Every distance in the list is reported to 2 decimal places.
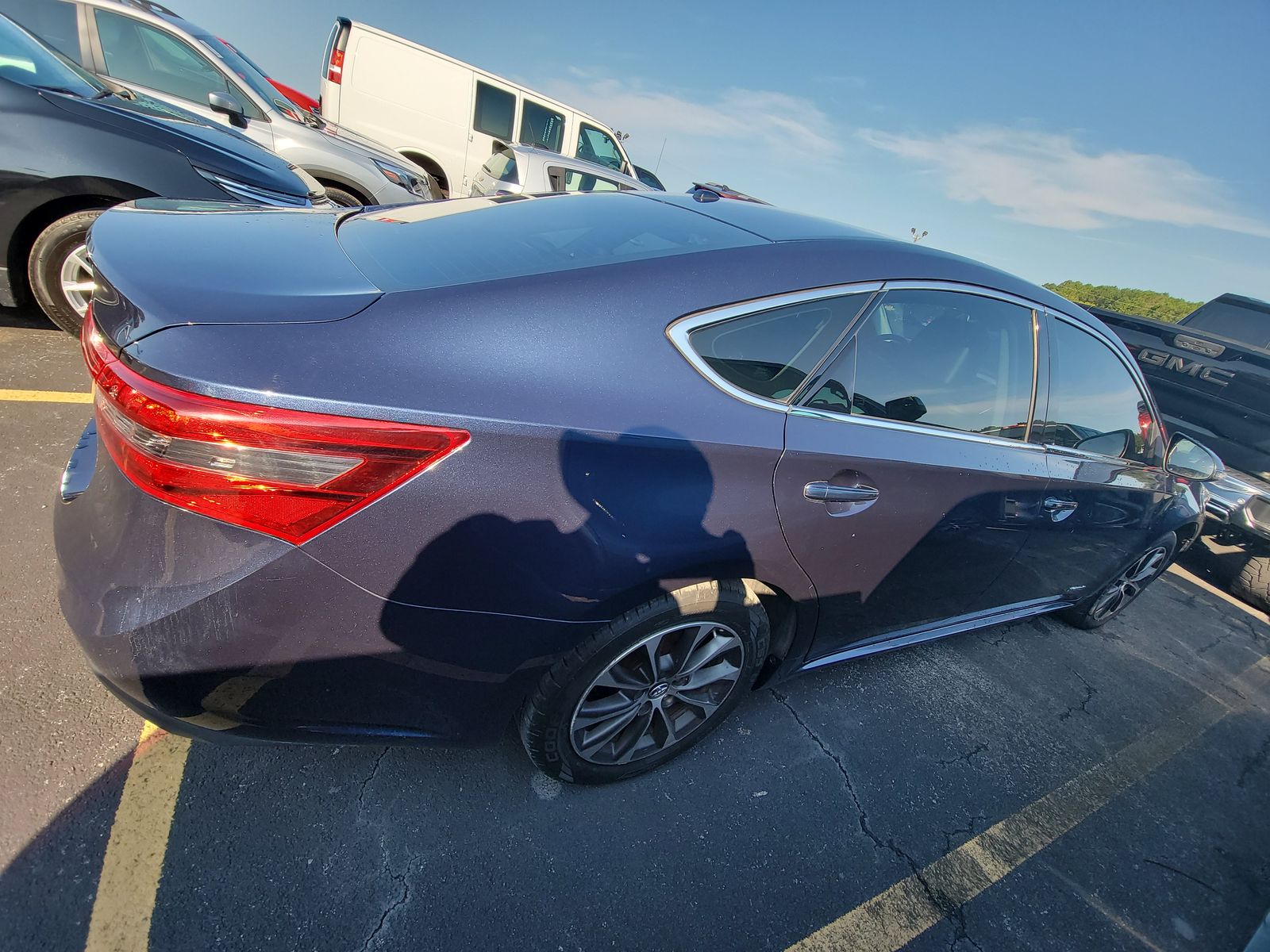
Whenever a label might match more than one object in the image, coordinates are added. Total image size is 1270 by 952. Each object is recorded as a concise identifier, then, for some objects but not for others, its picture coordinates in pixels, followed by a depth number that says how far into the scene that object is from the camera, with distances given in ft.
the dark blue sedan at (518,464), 4.14
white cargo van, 31.45
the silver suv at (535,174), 28.45
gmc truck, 13.99
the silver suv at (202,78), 17.08
